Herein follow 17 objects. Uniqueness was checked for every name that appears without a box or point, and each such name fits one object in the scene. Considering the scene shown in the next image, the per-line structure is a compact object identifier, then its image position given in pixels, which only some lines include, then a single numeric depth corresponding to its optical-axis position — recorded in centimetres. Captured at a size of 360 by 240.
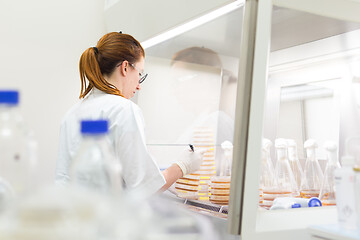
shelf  103
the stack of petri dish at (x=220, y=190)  162
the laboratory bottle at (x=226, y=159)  163
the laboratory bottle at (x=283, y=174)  162
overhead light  149
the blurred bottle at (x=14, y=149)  55
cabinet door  130
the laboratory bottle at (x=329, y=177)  163
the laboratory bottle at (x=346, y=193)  106
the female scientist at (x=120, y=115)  148
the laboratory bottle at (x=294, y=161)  168
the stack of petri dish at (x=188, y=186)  181
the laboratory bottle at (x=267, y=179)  149
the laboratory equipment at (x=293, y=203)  148
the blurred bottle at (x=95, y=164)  53
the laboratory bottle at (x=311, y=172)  170
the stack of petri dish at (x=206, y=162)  176
